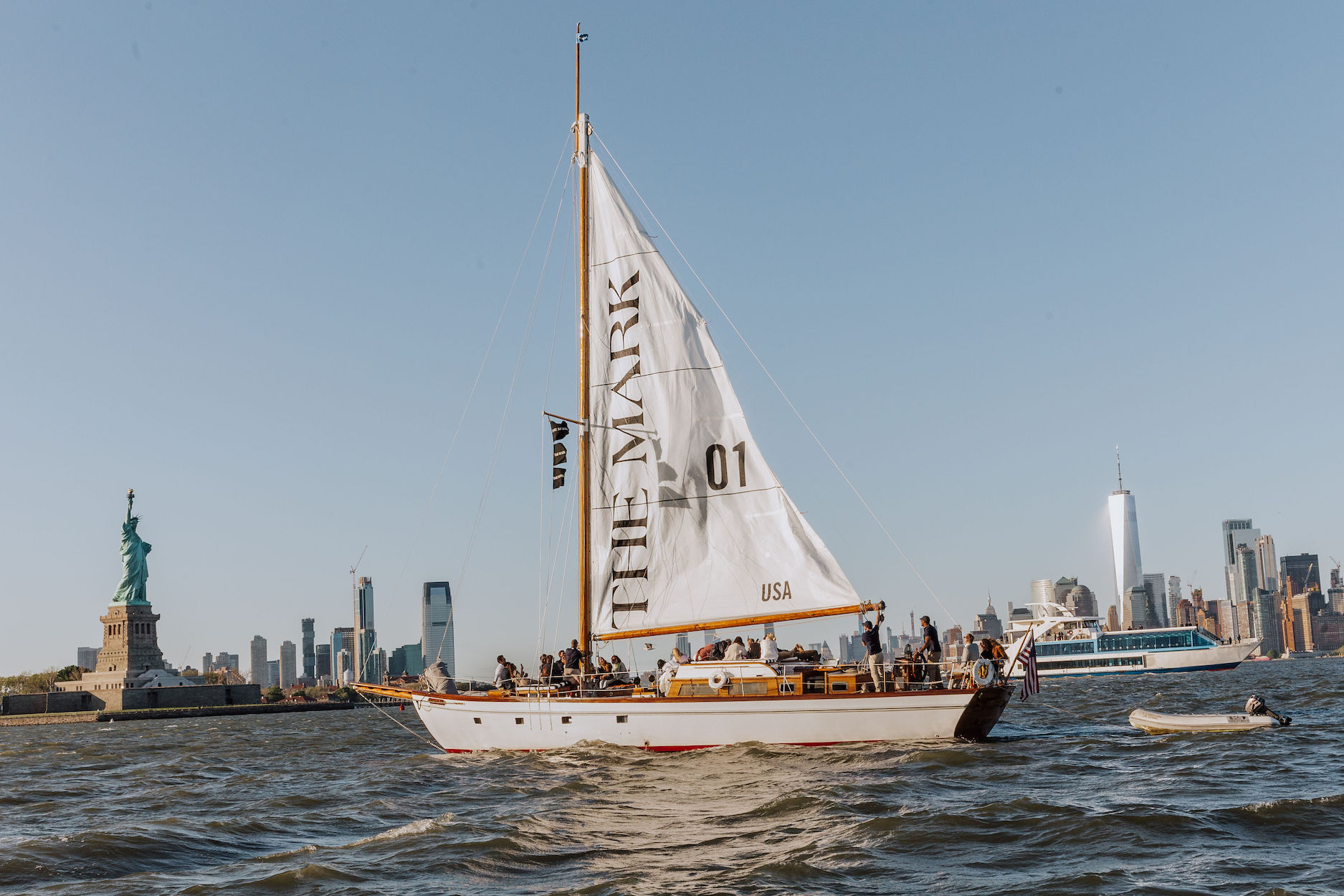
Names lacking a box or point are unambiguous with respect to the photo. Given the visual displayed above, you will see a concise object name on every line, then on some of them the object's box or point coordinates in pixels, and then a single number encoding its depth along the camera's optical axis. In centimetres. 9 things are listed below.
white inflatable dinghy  2927
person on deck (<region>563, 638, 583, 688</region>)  2811
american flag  2553
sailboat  2444
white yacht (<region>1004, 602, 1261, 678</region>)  12031
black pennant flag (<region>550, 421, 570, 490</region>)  2908
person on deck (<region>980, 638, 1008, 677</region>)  2472
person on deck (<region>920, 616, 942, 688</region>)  2469
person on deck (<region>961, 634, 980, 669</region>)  2511
